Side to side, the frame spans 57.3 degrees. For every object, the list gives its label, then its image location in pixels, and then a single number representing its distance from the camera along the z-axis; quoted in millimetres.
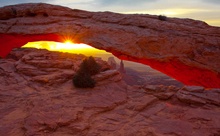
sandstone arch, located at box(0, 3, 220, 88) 23781
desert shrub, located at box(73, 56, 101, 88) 14125
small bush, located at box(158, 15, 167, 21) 26844
